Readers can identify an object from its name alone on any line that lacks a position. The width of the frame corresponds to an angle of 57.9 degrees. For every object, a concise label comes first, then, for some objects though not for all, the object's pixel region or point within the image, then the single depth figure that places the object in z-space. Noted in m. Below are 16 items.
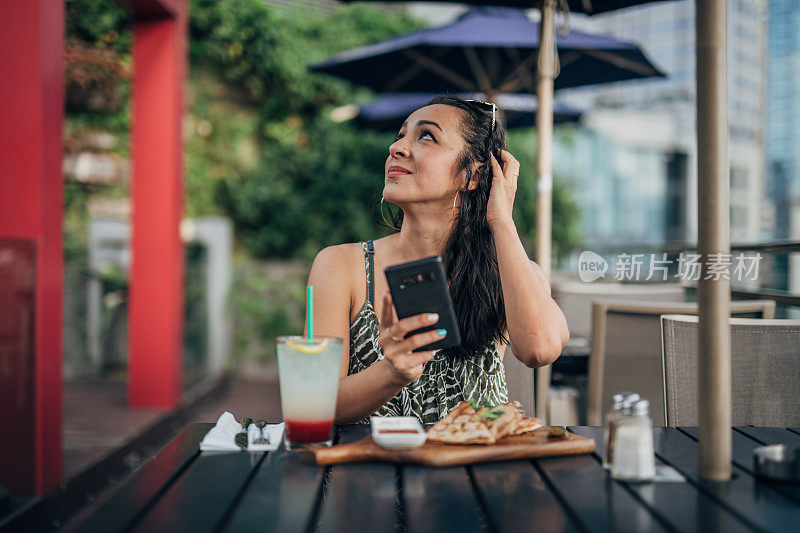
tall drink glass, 1.09
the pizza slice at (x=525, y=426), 1.17
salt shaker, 1.00
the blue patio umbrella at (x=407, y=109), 5.64
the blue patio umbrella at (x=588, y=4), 2.72
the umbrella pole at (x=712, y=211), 0.95
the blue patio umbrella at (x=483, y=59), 4.00
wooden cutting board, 1.05
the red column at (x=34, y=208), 2.71
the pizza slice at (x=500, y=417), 1.15
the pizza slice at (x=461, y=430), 1.12
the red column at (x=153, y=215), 4.75
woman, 1.58
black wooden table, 0.83
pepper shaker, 1.04
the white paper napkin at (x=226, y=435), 1.14
